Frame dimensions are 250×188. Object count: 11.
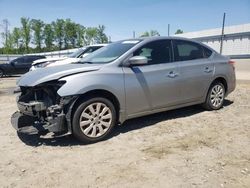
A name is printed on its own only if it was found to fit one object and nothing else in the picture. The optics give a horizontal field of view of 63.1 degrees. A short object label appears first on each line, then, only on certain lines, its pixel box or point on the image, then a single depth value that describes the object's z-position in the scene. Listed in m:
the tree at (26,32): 48.22
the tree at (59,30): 51.48
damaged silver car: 3.15
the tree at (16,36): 49.27
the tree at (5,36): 50.32
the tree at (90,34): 51.95
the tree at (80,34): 53.14
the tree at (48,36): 50.63
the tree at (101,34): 49.93
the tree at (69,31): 52.24
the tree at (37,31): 49.14
